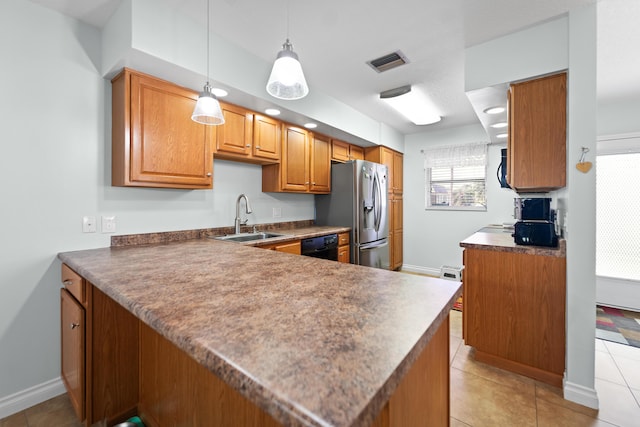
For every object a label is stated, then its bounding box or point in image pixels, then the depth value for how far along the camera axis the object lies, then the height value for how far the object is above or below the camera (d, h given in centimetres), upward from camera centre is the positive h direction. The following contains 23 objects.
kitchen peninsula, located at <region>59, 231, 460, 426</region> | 48 -28
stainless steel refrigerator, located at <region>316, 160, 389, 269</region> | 346 +5
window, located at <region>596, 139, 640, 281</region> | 327 -2
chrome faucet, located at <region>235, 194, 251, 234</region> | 276 -1
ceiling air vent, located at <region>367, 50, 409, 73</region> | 236 +129
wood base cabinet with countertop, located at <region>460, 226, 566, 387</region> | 184 -66
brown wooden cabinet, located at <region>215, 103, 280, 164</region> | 245 +68
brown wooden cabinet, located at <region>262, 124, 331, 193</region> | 303 +51
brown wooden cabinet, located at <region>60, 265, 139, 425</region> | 141 -76
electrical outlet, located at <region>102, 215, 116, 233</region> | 198 -10
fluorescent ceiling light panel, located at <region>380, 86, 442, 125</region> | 305 +126
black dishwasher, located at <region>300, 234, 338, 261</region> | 285 -38
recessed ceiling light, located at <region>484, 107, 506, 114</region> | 254 +92
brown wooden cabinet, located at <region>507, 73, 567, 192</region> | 184 +53
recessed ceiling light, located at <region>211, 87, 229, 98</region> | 221 +94
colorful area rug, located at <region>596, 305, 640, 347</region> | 255 -113
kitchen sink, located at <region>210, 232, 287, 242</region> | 264 -25
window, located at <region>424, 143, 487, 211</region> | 432 +54
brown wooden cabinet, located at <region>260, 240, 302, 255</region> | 251 -33
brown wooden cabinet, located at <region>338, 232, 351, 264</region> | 332 -45
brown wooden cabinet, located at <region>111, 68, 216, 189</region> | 187 +53
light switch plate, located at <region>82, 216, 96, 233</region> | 190 -10
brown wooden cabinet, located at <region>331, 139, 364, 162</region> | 381 +85
